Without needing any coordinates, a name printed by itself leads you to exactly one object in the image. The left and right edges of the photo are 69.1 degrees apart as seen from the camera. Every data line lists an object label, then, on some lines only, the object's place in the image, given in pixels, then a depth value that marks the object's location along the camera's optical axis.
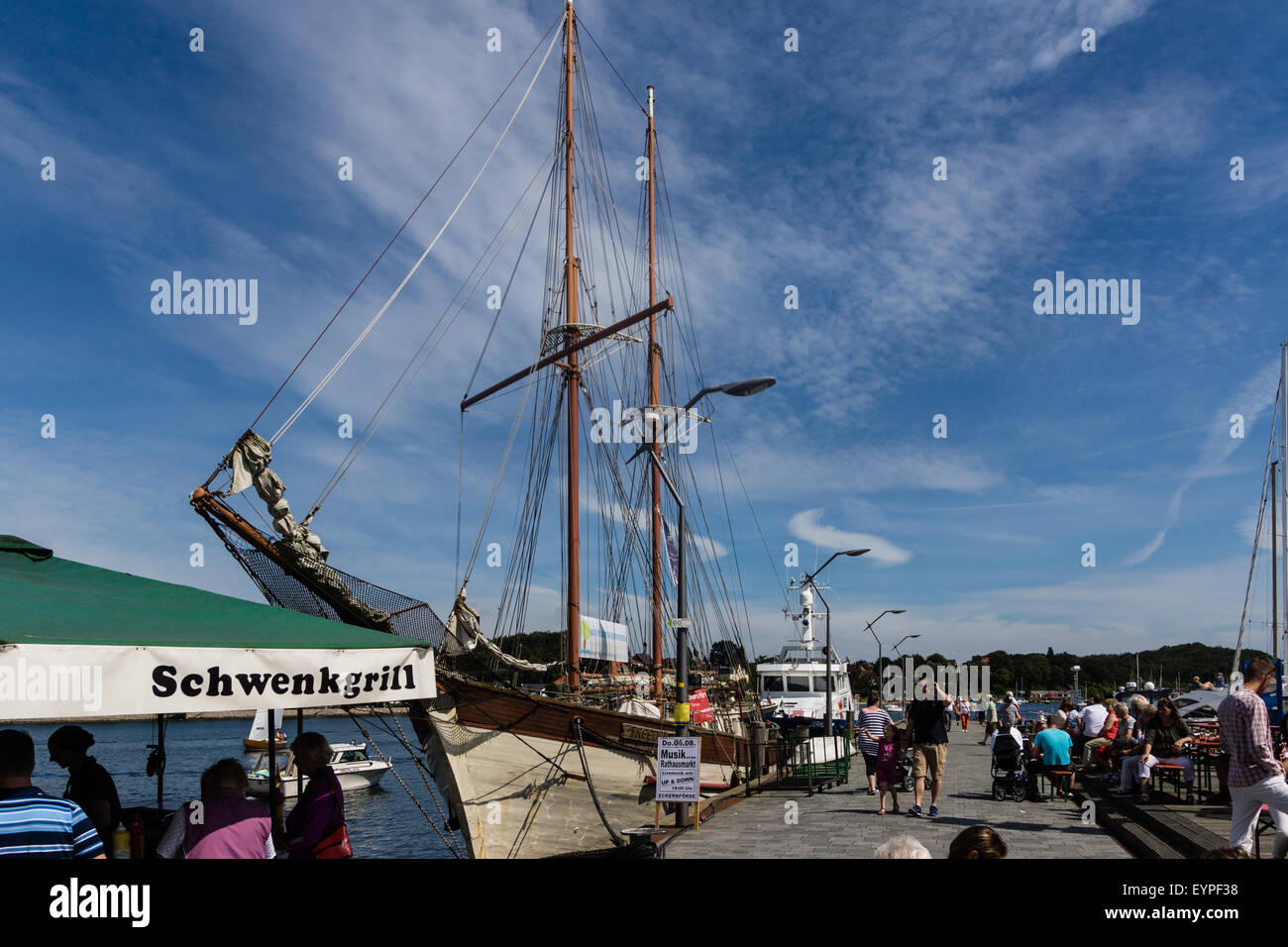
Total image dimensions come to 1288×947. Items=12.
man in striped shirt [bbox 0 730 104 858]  4.27
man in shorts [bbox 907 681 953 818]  13.57
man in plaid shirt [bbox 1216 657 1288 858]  7.32
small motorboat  48.38
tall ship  15.33
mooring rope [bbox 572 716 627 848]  18.16
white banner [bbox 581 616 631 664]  24.98
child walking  14.65
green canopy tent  4.86
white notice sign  13.30
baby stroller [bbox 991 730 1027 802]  16.28
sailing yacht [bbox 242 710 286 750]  61.01
